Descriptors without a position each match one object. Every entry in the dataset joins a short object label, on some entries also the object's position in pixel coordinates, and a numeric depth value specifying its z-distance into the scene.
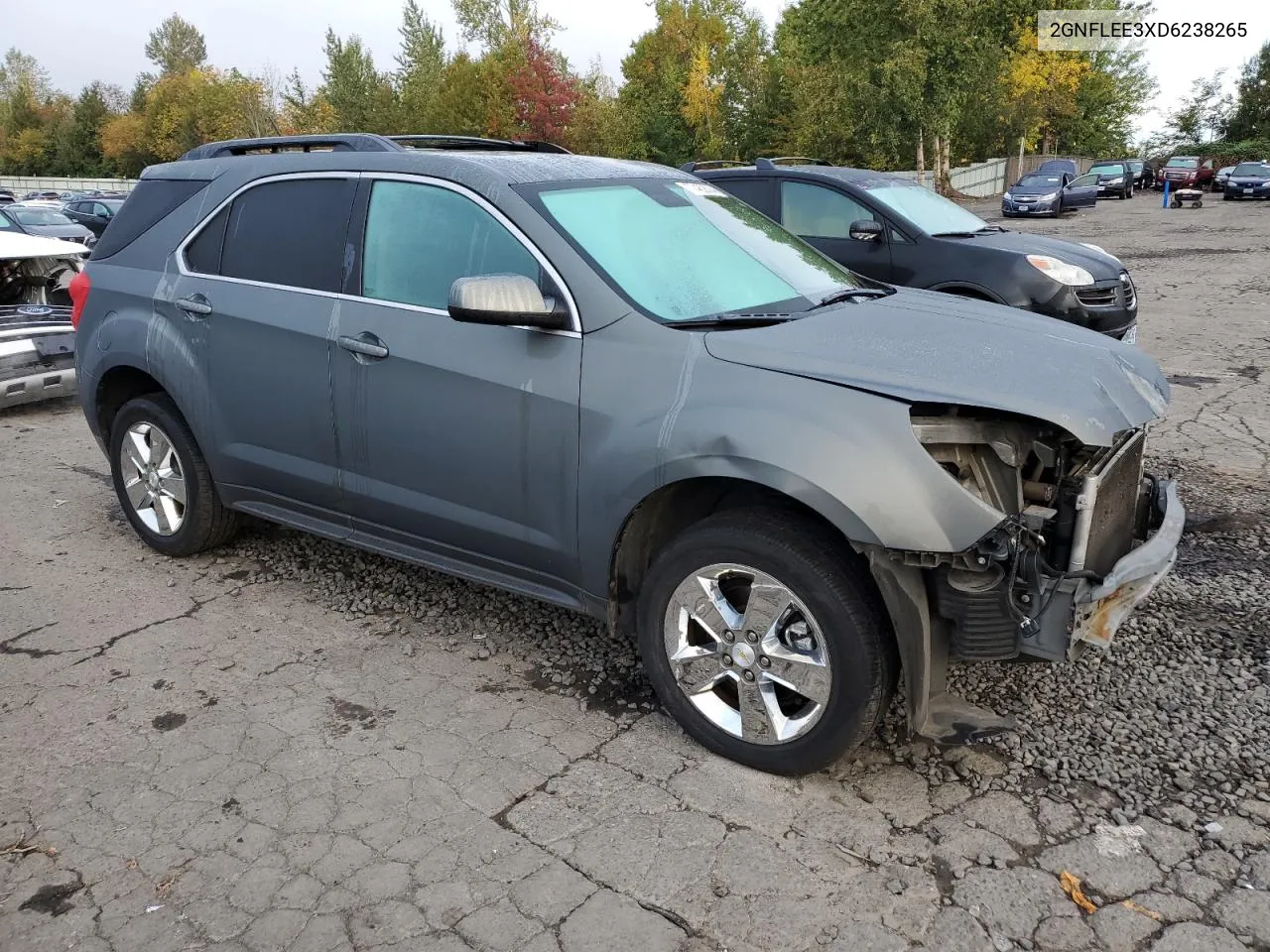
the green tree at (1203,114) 67.50
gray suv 2.80
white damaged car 7.84
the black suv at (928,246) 8.01
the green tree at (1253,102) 63.44
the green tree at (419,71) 52.66
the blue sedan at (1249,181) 36.53
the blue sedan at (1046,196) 30.77
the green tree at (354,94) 53.16
